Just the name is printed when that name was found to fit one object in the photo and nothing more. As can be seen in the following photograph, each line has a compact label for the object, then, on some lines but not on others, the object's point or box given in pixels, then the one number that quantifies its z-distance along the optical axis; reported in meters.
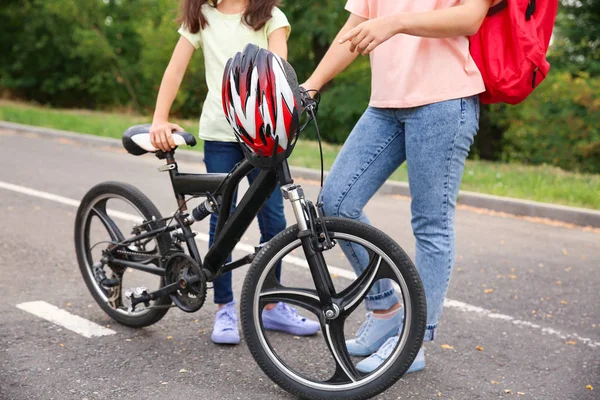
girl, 3.40
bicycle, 2.86
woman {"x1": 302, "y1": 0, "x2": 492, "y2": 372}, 2.94
